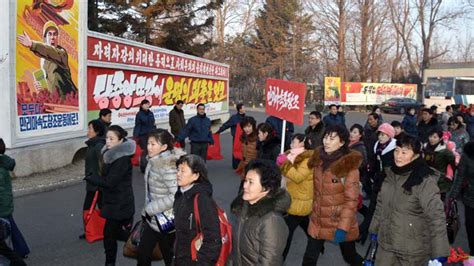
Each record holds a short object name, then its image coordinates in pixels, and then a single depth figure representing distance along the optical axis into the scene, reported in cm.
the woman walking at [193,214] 325
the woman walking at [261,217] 310
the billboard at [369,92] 4462
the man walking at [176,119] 1300
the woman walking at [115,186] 468
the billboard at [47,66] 1004
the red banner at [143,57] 1320
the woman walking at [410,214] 363
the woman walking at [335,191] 448
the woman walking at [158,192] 420
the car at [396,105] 4103
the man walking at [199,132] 1072
